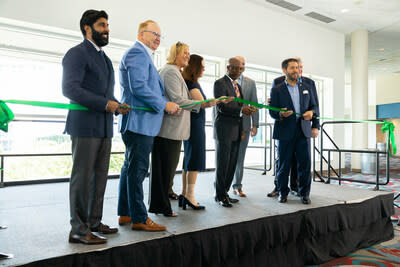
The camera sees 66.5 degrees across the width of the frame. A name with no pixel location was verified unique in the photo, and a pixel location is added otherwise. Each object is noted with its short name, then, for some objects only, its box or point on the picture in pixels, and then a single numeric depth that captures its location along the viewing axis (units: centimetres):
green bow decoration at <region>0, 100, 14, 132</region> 166
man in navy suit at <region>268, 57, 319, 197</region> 301
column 855
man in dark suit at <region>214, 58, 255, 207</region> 261
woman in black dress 243
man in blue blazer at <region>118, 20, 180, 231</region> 189
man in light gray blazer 319
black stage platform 167
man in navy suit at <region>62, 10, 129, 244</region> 163
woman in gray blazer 217
